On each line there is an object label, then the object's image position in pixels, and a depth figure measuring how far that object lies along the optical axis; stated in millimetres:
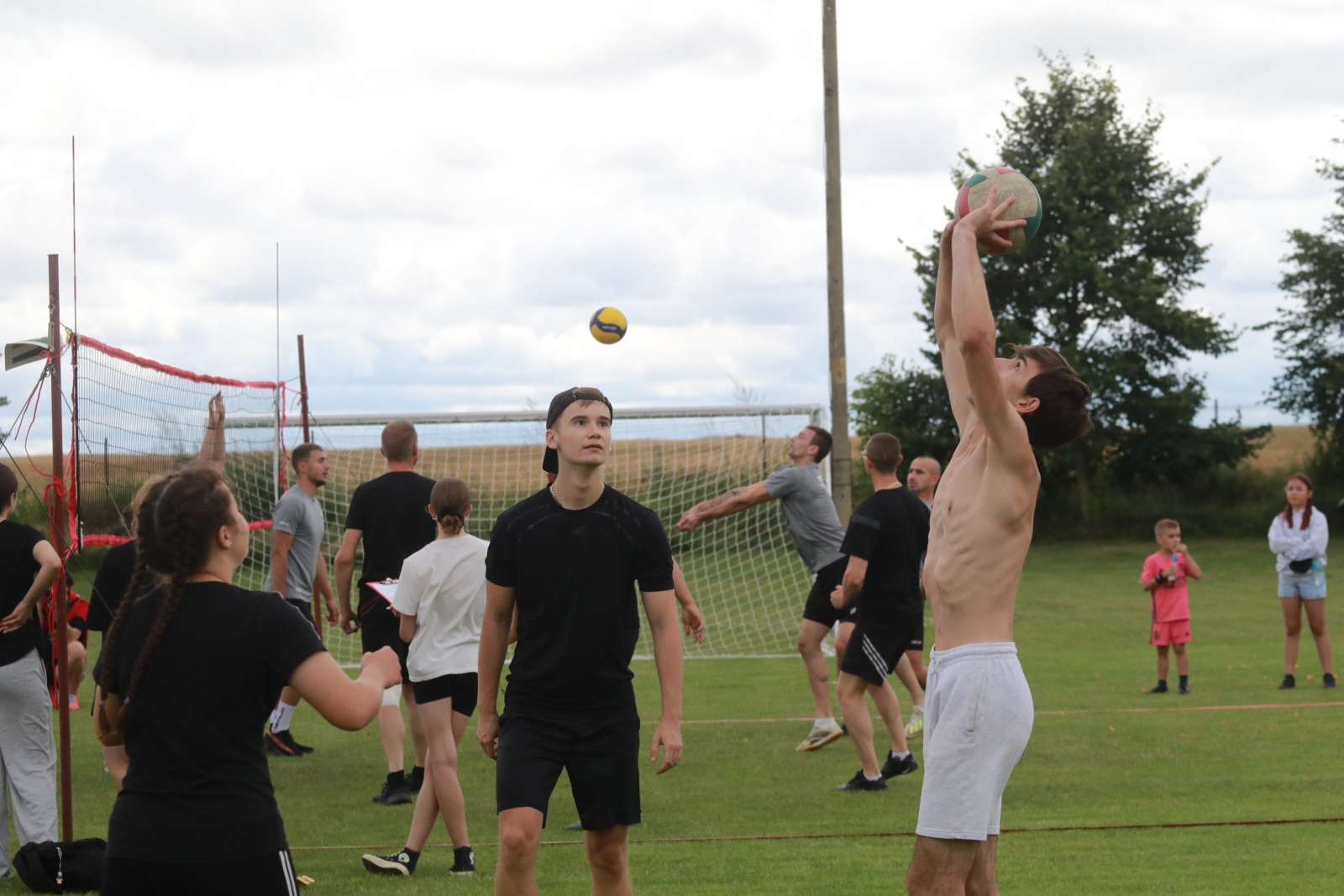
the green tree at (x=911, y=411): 35719
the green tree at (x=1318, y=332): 37000
